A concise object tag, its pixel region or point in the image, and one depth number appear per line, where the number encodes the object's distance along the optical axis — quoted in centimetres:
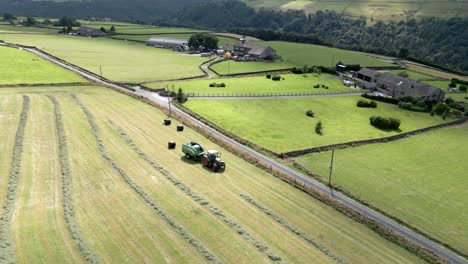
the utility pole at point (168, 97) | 7193
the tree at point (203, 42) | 16012
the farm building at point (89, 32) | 19300
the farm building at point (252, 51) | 14150
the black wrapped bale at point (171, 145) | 5184
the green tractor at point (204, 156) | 4622
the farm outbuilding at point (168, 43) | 16700
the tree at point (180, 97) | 7650
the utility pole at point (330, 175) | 4532
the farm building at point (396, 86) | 9425
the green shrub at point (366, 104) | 8419
